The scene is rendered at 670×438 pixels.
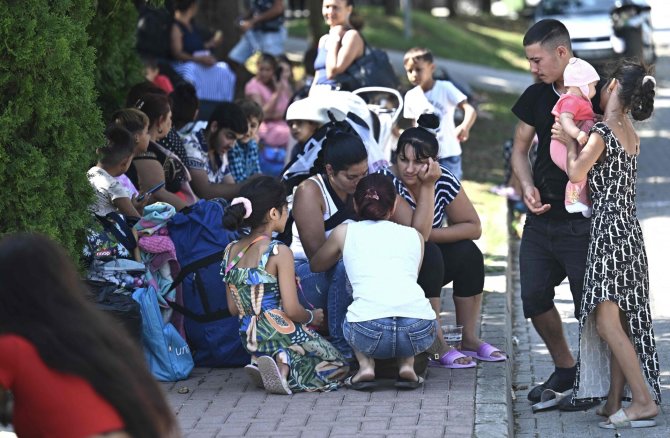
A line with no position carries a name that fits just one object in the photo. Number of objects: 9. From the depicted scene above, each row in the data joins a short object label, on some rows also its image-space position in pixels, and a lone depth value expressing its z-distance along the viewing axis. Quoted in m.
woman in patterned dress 11.71
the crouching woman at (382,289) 12.07
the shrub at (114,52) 16.19
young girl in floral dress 12.14
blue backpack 13.43
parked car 44.09
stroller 14.67
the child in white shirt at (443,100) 18.92
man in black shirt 12.30
